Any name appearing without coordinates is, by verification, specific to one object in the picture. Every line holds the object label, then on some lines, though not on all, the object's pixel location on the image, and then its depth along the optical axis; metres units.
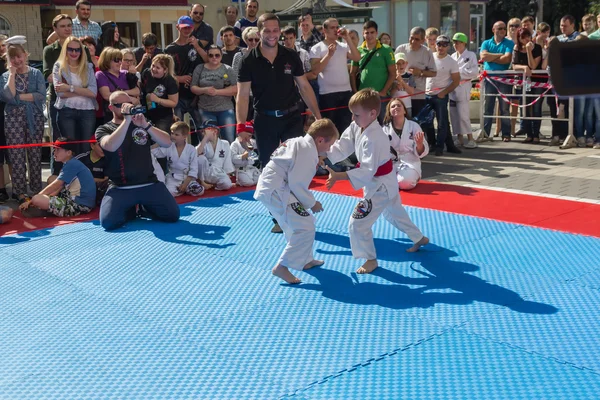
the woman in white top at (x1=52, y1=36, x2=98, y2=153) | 8.07
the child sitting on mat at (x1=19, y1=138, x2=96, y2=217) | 7.62
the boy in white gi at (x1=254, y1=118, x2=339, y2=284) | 5.17
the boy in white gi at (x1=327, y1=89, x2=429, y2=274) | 5.24
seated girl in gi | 8.31
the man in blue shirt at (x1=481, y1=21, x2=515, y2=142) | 11.89
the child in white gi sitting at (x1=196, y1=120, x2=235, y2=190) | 8.79
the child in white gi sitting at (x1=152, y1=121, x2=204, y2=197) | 8.40
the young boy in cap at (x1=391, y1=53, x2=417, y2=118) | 10.38
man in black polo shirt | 6.50
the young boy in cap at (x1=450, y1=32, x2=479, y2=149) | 11.22
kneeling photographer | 6.98
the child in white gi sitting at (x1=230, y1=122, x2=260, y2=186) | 8.96
